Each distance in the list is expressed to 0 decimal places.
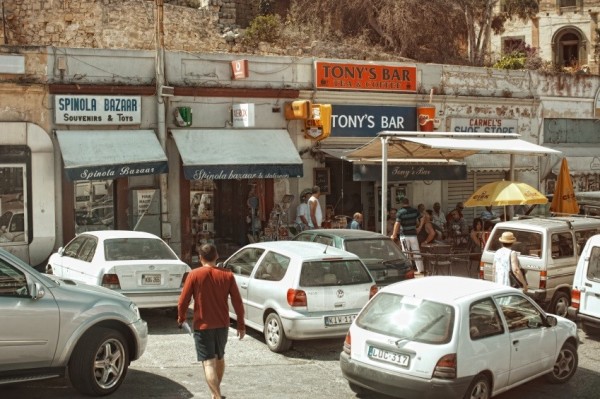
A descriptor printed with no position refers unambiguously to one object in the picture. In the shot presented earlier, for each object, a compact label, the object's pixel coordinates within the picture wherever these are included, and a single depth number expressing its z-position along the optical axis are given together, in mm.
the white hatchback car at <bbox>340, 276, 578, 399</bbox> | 8367
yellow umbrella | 17128
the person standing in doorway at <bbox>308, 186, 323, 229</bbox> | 19203
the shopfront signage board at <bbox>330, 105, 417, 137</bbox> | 20938
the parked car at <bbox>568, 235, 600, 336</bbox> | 12086
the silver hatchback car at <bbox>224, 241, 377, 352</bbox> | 11180
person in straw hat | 12508
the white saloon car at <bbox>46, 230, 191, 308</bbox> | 12352
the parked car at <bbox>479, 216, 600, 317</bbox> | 13727
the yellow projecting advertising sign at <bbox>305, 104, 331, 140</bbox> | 19766
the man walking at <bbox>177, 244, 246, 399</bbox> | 8430
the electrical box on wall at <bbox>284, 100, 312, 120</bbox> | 19656
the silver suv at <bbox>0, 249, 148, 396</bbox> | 8203
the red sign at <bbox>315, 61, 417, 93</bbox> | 20641
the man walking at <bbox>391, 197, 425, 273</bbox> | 18125
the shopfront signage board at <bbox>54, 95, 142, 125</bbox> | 17219
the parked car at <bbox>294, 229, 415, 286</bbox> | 13352
